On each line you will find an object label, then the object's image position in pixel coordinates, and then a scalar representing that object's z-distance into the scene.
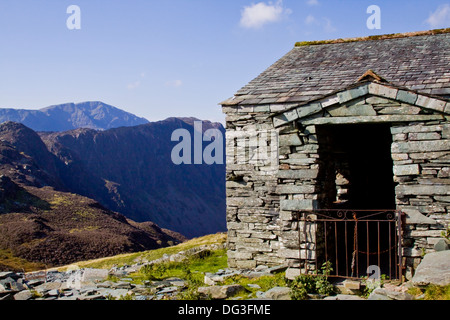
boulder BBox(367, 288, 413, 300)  6.37
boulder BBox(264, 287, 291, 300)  7.64
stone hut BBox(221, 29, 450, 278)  8.36
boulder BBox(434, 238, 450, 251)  7.80
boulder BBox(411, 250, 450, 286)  6.51
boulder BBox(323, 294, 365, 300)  7.45
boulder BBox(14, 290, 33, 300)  7.98
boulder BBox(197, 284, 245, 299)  8.02
